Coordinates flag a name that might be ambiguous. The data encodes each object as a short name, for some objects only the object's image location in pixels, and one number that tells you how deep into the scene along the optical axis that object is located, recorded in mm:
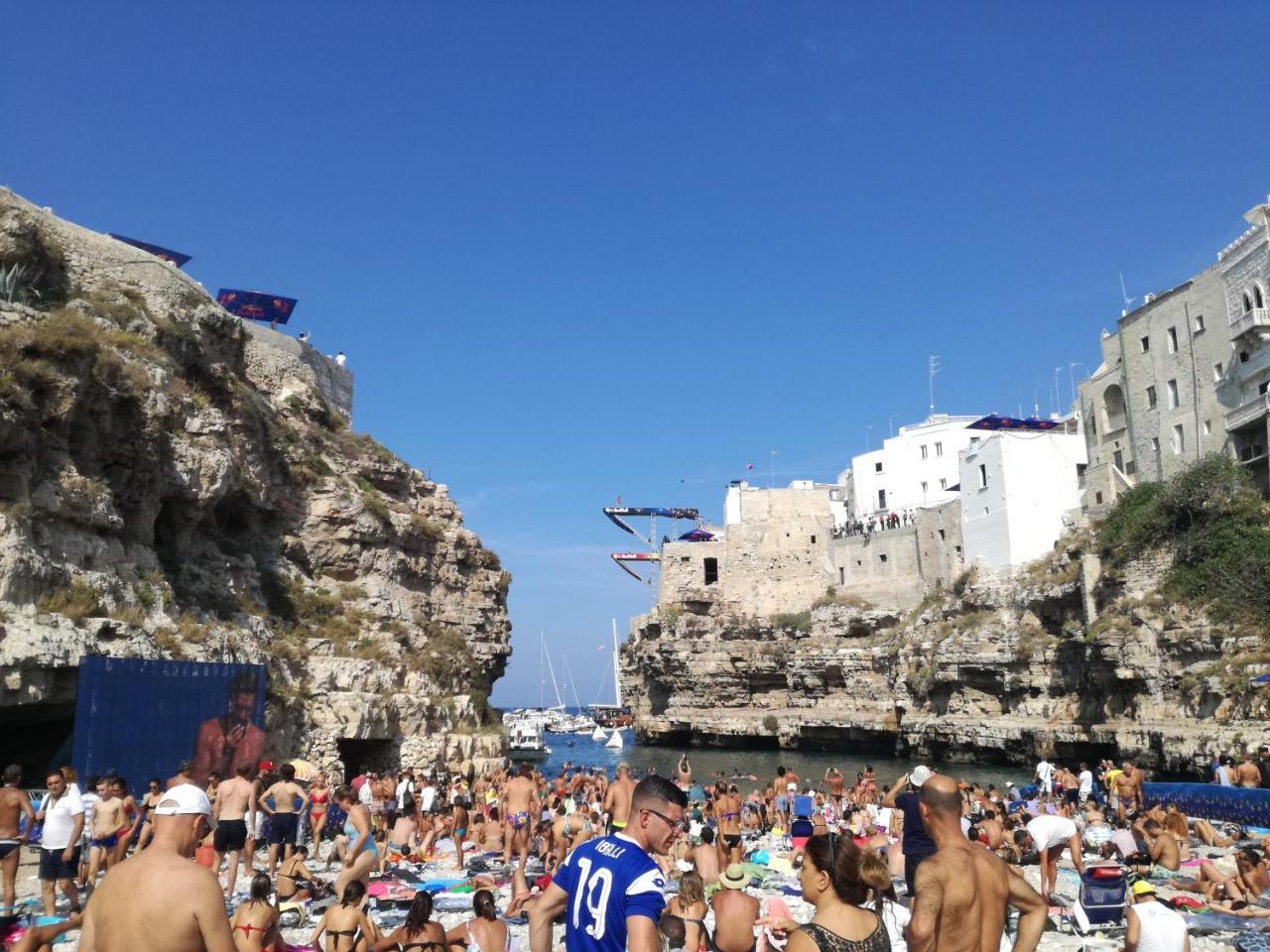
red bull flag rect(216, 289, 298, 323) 47719
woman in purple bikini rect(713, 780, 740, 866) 13186
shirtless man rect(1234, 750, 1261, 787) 17109
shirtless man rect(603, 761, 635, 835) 10328
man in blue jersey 3502
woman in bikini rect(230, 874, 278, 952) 6488
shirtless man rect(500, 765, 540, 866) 12172
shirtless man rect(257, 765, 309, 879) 11445
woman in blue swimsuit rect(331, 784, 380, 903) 9836
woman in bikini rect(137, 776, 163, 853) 9977
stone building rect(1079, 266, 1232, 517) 37875
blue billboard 14492
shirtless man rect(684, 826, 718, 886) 9945
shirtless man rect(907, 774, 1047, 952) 4102
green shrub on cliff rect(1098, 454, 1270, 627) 30000
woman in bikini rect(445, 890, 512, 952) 6973
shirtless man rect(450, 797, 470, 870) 15214
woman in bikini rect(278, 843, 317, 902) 9699
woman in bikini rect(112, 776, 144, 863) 9886
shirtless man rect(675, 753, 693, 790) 20469
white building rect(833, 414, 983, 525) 65938
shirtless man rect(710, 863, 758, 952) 6352
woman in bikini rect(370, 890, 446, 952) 6438
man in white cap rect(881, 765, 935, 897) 7730
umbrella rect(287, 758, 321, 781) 16312
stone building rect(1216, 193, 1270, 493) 34531
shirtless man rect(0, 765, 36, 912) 8414
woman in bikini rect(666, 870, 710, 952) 7074
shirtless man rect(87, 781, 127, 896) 9531
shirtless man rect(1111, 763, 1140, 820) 17844
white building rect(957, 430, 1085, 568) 47125
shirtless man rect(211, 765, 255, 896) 10266
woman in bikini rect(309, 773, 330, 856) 14383
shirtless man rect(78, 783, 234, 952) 3539
